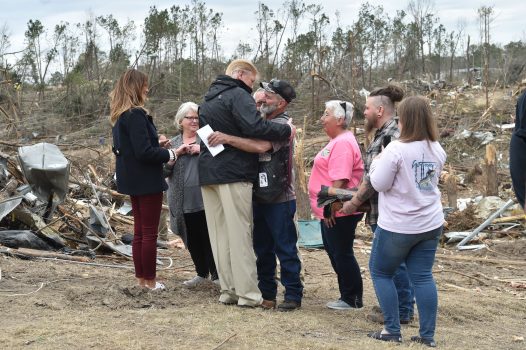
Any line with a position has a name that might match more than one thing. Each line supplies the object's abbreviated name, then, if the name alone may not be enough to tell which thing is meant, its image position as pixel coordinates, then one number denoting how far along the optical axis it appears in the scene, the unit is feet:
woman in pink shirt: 17.43
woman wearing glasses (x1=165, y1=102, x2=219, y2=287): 20.16
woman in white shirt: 14.47
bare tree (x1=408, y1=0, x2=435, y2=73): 131.44
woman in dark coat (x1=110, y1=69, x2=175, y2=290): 18.15
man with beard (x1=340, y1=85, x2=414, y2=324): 16.72
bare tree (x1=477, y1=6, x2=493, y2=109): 108.88
